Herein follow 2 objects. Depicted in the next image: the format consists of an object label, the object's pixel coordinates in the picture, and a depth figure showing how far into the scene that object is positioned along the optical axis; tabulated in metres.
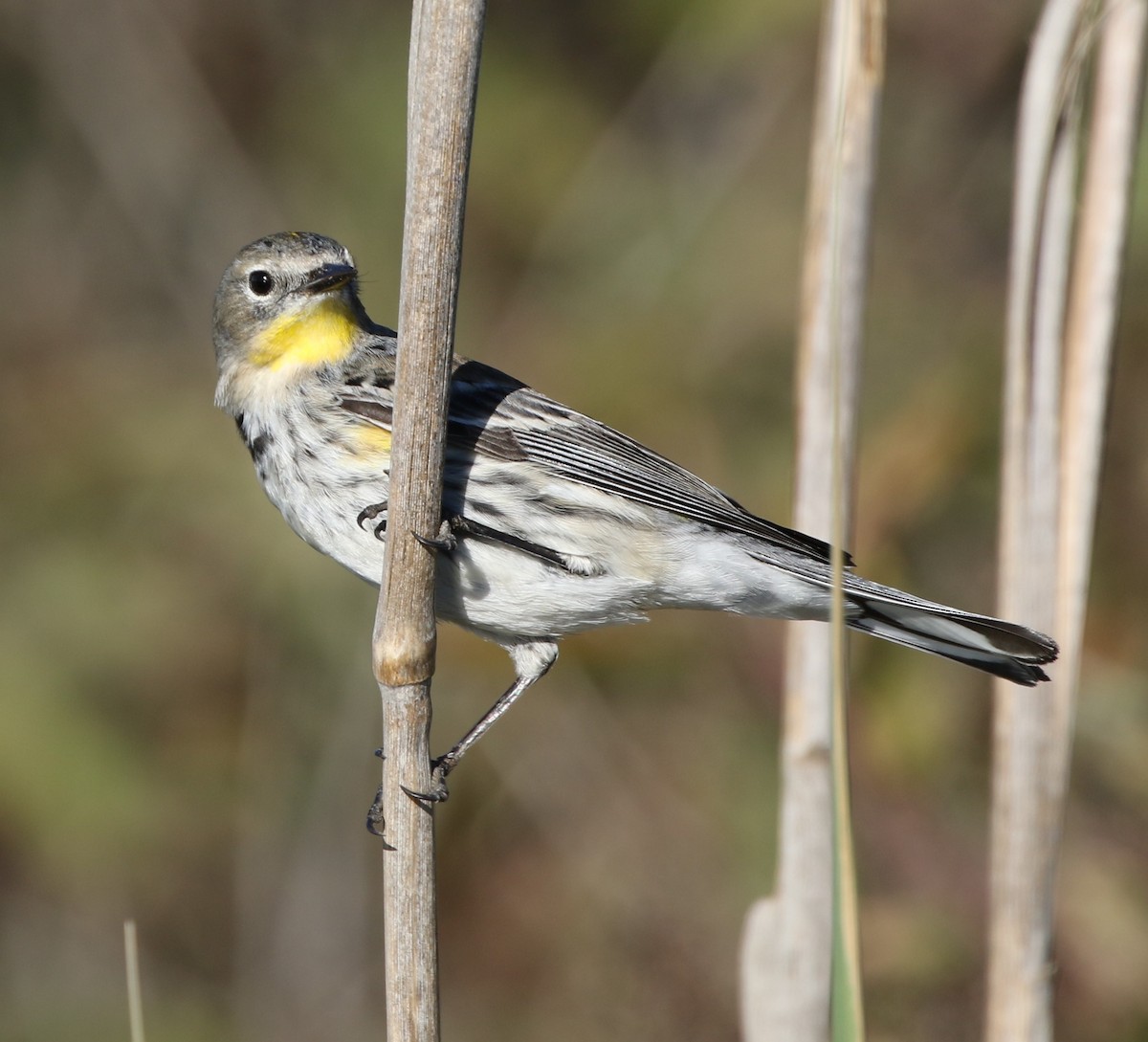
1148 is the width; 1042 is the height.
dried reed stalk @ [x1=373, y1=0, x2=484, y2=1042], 4.29
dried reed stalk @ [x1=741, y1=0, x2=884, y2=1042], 5.38
